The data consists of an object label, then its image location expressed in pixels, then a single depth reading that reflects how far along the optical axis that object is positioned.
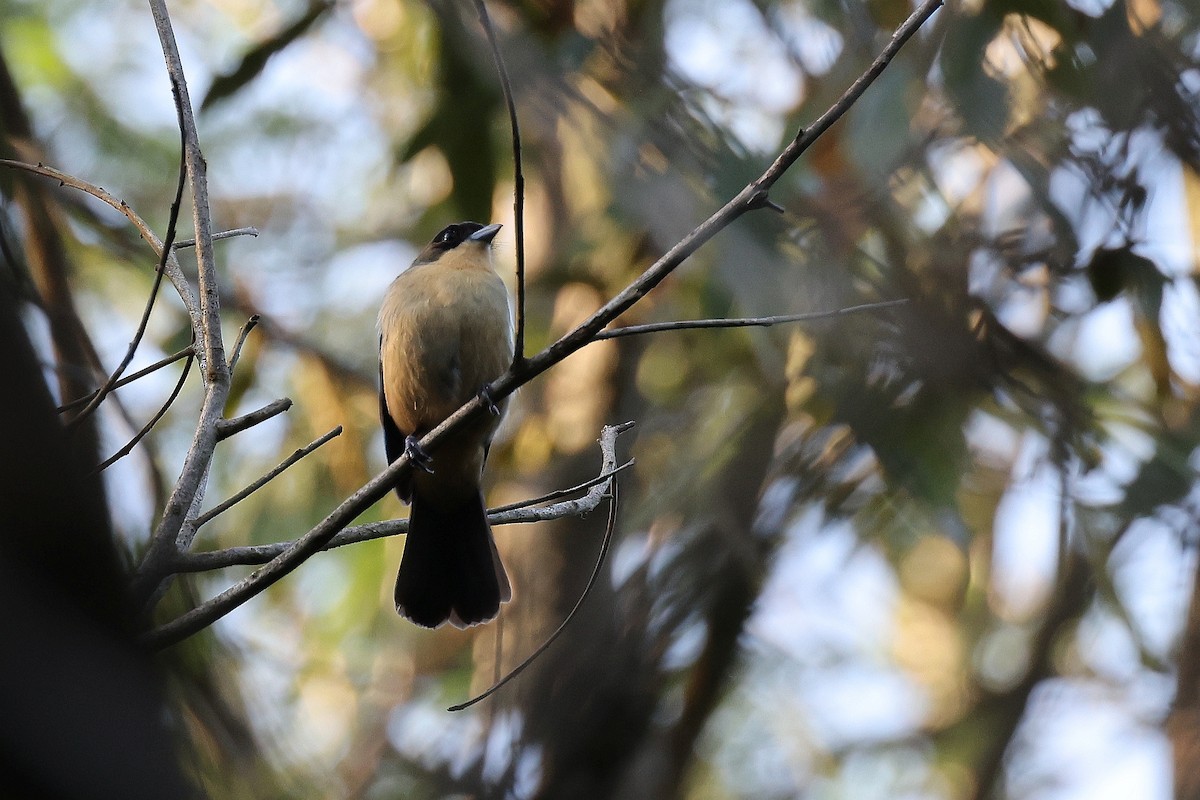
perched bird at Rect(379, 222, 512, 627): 9.04
